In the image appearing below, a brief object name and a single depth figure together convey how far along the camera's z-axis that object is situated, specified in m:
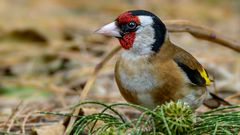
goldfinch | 6.18
